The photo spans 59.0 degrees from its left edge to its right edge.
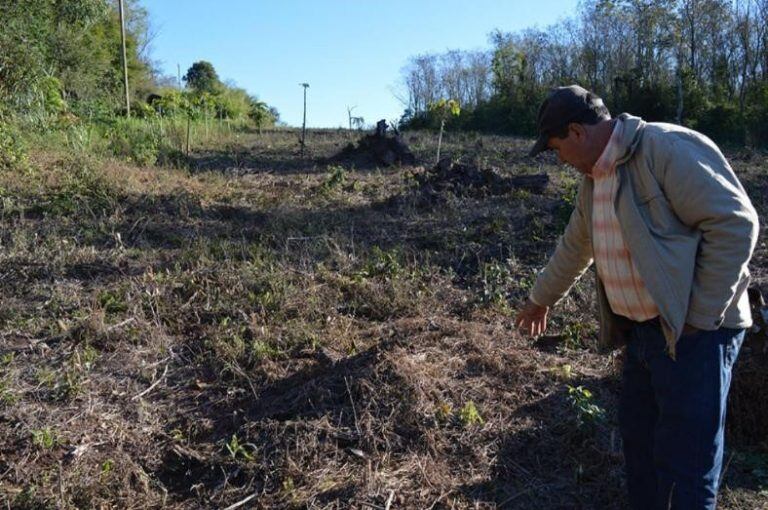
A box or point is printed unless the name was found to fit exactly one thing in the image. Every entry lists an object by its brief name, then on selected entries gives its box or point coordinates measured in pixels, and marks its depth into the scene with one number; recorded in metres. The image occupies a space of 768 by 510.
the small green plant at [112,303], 4.21
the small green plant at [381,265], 4.96
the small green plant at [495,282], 4.52
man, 1.78
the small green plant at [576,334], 3.93
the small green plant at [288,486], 2.68
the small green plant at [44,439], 2.85
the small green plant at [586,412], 2.95
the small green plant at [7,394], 3.13
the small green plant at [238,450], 2.84
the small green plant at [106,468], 2.72
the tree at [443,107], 11.09
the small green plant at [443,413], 3.08
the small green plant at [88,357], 3.51
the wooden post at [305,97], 12.95
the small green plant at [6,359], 3.52
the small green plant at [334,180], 8.34
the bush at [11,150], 7.62
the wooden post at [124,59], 18.15
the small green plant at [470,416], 3.08
